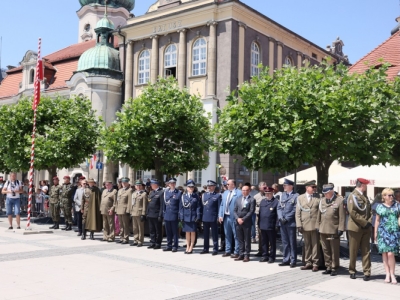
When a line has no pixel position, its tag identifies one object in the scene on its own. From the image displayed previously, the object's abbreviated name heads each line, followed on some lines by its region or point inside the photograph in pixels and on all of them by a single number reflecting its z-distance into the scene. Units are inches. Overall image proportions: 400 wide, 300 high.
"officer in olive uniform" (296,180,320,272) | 406.9
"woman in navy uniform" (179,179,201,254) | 490.0
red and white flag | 683.4
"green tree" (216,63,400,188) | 478.9
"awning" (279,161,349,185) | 789.2
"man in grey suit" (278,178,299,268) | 429.4
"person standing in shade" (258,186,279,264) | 443.5
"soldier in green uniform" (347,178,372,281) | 370.6
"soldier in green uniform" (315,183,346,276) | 386.3
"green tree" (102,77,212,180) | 670.5
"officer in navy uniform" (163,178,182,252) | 499.5
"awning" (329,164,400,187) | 622.2
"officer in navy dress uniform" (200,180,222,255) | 491.2
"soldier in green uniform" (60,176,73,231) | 675.4
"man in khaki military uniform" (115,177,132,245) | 552.4
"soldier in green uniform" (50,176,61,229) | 693.9
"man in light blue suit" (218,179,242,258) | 474.6
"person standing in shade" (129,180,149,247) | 530.3
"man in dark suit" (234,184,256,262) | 451.5
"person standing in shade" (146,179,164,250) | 510.9
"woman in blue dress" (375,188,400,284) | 356.8
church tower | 1798.7
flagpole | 680.4
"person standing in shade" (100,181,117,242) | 565.6
